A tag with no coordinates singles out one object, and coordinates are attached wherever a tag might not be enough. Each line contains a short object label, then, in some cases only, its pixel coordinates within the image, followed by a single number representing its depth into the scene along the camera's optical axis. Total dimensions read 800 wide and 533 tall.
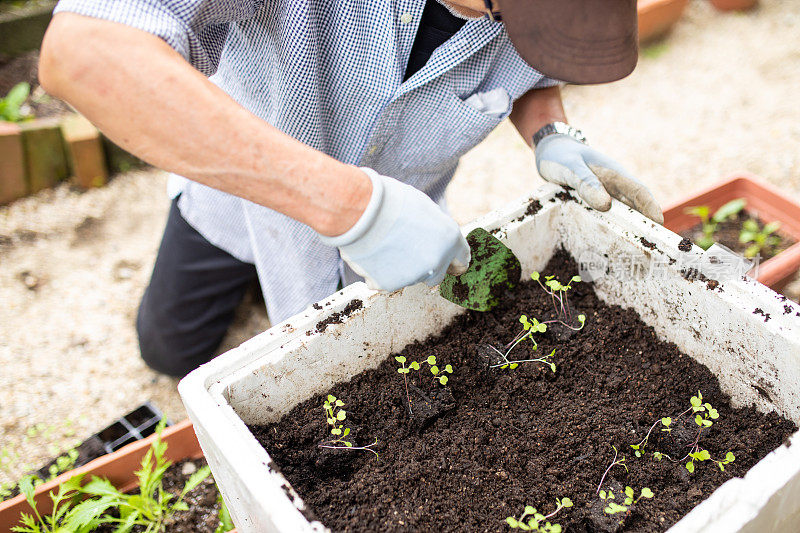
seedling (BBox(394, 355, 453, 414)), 1.40
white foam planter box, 1.04
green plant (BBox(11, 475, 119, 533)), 1.50
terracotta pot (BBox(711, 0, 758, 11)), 4.54
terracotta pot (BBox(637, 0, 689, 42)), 4.08
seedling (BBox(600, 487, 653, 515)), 1.14
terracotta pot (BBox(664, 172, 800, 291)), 2.21
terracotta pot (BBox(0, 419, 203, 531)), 1.57
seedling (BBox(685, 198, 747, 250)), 2.26
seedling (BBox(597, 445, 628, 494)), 1.27
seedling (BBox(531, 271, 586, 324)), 1.57
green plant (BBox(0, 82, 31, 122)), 3.38
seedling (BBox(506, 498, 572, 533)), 1.11
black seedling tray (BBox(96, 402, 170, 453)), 1.92
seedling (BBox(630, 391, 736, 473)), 1.25
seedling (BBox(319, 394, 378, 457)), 1.29
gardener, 1.03
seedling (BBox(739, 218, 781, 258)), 2.26
